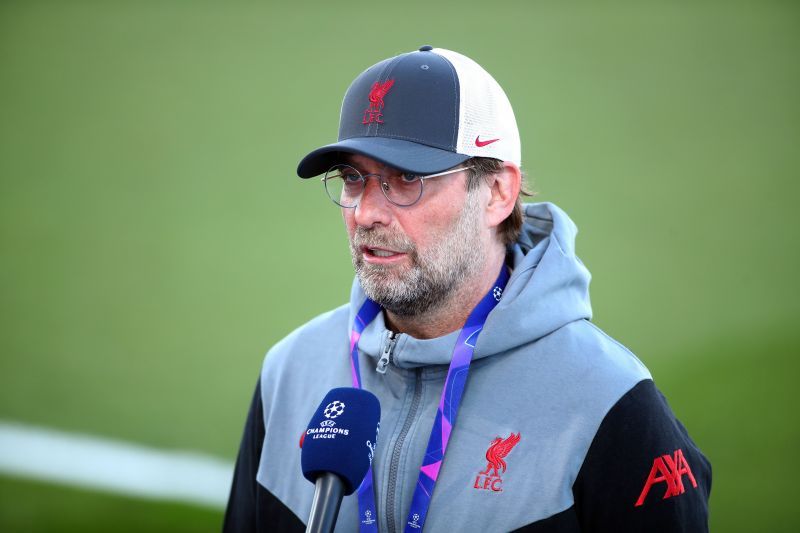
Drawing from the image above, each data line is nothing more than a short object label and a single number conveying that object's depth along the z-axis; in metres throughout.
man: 7.49
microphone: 7.33
